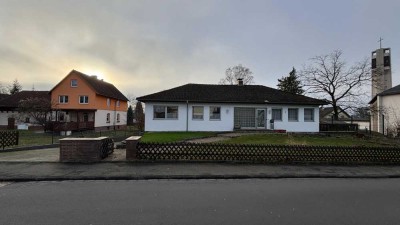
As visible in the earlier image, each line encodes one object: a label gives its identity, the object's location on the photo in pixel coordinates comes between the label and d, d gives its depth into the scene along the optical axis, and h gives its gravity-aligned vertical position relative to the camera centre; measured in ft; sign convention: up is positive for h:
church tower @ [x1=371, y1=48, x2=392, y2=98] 123.90 +26.57
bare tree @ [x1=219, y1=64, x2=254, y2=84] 169.56 +29.94
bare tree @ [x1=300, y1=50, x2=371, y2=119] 104.58 +15.79
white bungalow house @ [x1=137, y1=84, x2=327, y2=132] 75.97 +2.60
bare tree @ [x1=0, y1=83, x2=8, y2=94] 228.00 +23.23
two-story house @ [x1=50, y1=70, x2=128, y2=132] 120.37 +8.45
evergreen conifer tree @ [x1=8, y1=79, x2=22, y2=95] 221.05 +25.19
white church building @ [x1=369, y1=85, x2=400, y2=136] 97.91 +4.39
